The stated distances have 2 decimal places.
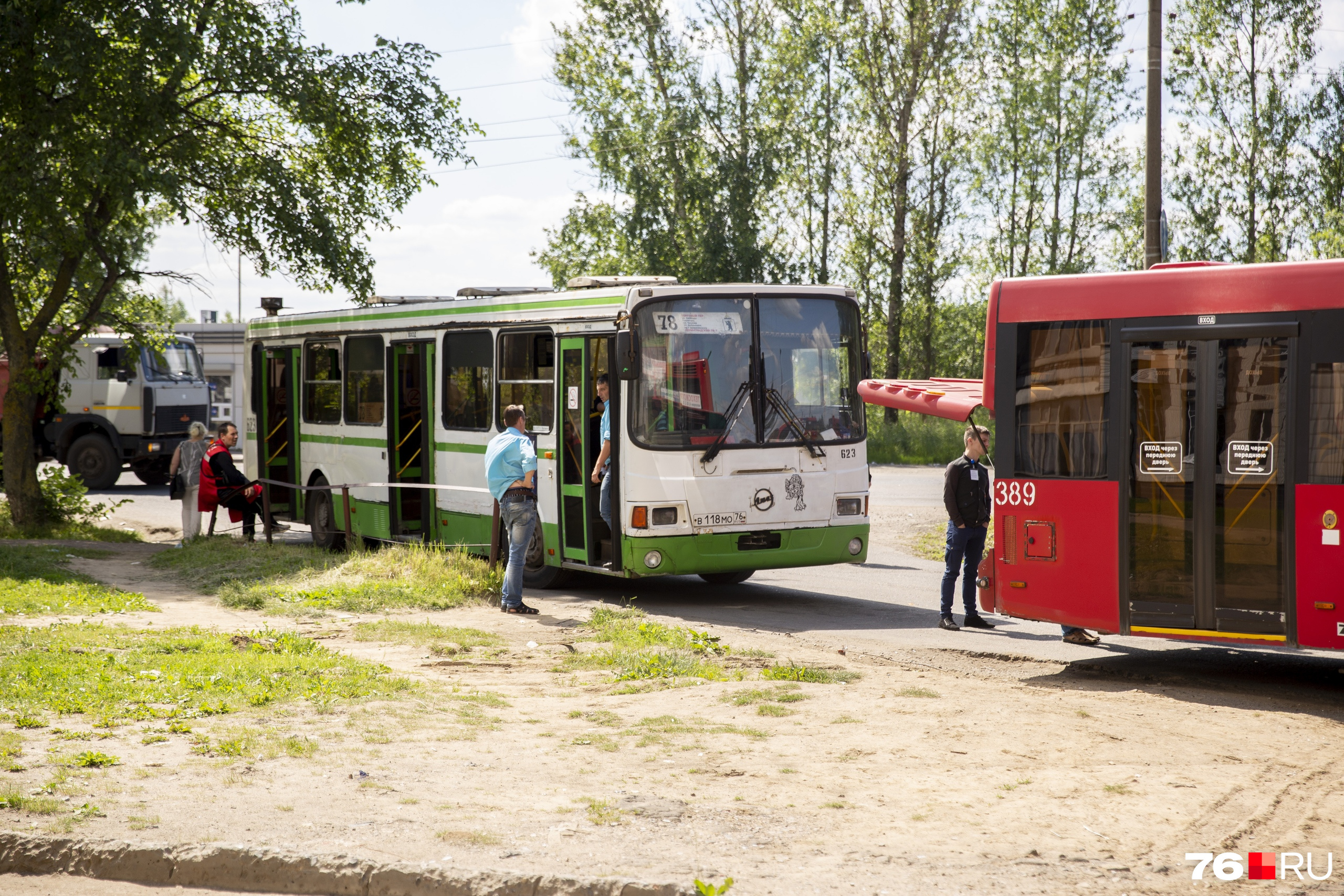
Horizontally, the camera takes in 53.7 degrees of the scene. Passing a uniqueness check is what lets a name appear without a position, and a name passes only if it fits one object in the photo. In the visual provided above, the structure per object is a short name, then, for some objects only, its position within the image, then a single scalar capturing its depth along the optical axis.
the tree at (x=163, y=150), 16.62
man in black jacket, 11.38
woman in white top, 17.34
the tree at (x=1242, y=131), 39.59
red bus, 8.26
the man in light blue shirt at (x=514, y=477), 11.91
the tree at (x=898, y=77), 40.00
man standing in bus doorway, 12.38
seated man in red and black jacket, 17.20
